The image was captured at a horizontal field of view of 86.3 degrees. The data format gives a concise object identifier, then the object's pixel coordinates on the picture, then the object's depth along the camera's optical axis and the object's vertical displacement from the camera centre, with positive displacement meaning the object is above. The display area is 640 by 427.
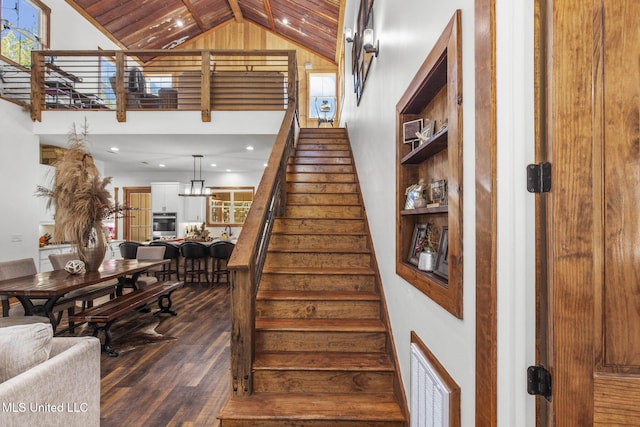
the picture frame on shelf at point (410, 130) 1.96 +0.52
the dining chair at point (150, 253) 5.36 -0.56
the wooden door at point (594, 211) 0.90 +0.02
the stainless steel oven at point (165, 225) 9.49 -0.21
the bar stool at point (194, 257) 6.70 -0.79
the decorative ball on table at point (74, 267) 3.70 -0.54
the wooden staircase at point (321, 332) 2.04 -0.84
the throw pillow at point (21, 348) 1.51 -0.60
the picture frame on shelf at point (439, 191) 1.66 +0.13
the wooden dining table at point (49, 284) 2.97 -0.63
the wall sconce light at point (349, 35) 5.84 +3.20
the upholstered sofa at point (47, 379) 1.37 -0.72
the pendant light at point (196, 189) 7.41 +0.62
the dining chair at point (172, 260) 6.89 -0.88
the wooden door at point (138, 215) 10.20 +0.07
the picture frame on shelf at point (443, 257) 1.61 -0.19
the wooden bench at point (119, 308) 3.29 -0.95
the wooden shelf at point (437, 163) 1.27 +0.29
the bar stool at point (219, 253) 6.62 -0.69
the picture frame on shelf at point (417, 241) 1.99 -0.14
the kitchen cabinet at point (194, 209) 9.77 +0.24
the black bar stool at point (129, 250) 6.82 -0.65
